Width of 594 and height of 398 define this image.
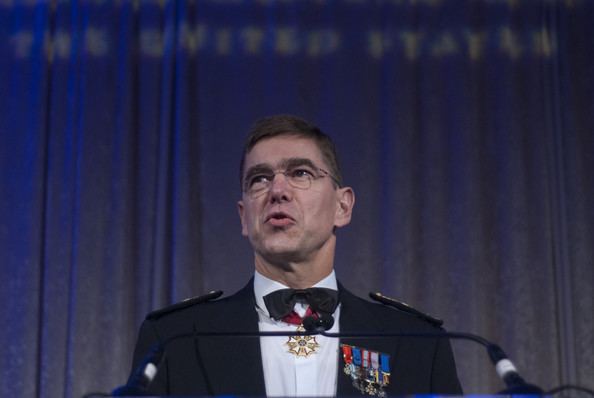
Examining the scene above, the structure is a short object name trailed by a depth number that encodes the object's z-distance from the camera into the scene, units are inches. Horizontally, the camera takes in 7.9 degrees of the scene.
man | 255.5
